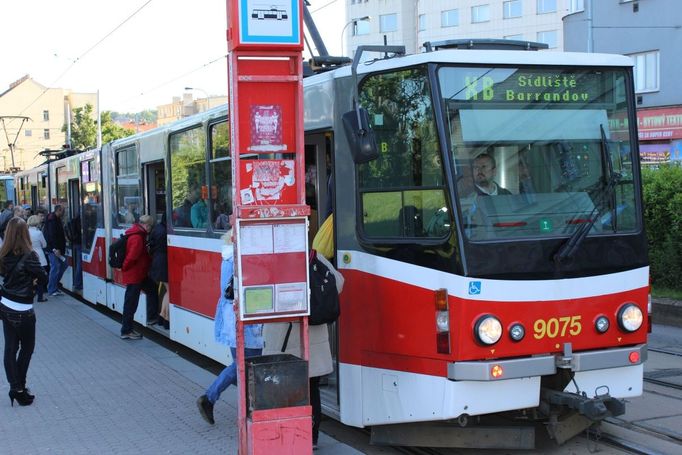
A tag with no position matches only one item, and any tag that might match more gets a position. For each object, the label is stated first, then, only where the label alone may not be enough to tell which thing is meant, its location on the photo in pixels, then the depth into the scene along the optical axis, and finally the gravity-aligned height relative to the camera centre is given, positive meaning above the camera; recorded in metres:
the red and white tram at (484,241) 5.38 -0.37
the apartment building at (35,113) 90.88 +9.43
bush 12.52 -0.63
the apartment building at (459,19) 55.22 +11.77
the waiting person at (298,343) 5.98 -1.10
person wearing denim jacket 6.57 -1.16
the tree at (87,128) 59.31 +4.84
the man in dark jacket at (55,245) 16.69 -0.99
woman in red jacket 11.27 -1.14
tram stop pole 5.26 -0.14
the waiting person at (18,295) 7.52 -0.89
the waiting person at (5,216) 17.59 -0.42
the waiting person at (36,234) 13.74 -0.62
